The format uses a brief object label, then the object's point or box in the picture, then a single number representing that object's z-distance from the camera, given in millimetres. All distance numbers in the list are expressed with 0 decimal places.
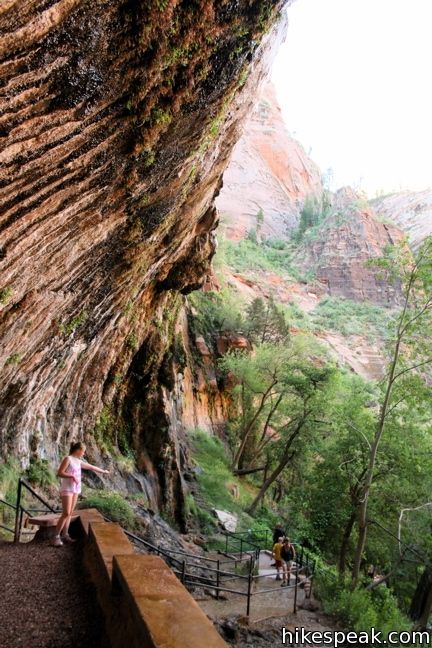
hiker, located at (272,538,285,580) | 12719
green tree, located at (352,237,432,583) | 14326
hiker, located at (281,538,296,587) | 12401
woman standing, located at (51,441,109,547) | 5949
